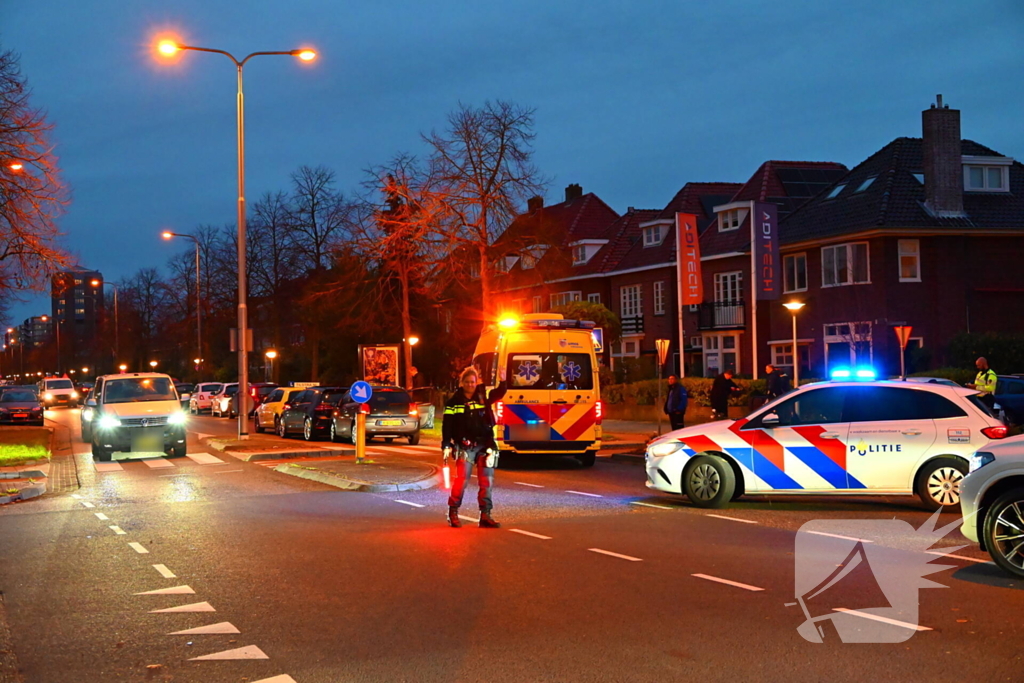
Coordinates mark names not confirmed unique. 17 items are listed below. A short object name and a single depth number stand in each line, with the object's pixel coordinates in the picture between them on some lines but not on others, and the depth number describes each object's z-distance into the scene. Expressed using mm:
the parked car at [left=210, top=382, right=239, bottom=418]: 49594
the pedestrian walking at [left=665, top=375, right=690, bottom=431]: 23172
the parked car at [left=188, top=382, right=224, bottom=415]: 56375
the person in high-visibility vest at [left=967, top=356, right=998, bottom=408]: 20625
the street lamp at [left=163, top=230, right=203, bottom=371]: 54288
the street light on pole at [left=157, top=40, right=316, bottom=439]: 25548
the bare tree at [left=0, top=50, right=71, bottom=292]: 23219
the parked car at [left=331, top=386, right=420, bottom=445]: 27500
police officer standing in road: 12023
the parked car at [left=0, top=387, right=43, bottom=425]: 40938
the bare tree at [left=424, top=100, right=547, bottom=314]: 29094
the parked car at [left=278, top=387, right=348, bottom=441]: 28719
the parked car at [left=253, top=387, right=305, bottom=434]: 32812
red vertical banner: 34344
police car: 12547
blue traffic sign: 21219
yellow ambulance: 19547
